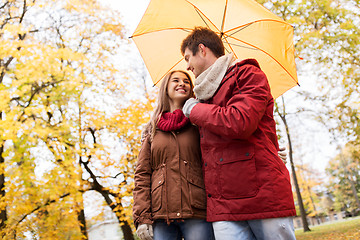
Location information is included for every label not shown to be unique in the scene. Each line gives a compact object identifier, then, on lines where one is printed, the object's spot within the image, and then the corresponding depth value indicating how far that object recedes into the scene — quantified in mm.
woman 2350
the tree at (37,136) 7430
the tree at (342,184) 36438
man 1845
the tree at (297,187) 15995
